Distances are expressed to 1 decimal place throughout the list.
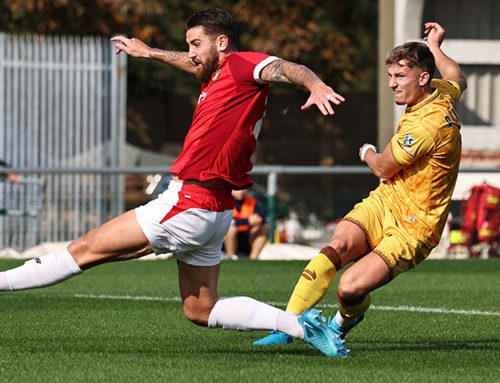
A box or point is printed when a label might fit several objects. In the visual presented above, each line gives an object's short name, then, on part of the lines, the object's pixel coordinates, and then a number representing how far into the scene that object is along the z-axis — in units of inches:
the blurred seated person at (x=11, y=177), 1547.7
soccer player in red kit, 601.3
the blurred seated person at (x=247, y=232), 1455.5
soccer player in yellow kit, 637.9
